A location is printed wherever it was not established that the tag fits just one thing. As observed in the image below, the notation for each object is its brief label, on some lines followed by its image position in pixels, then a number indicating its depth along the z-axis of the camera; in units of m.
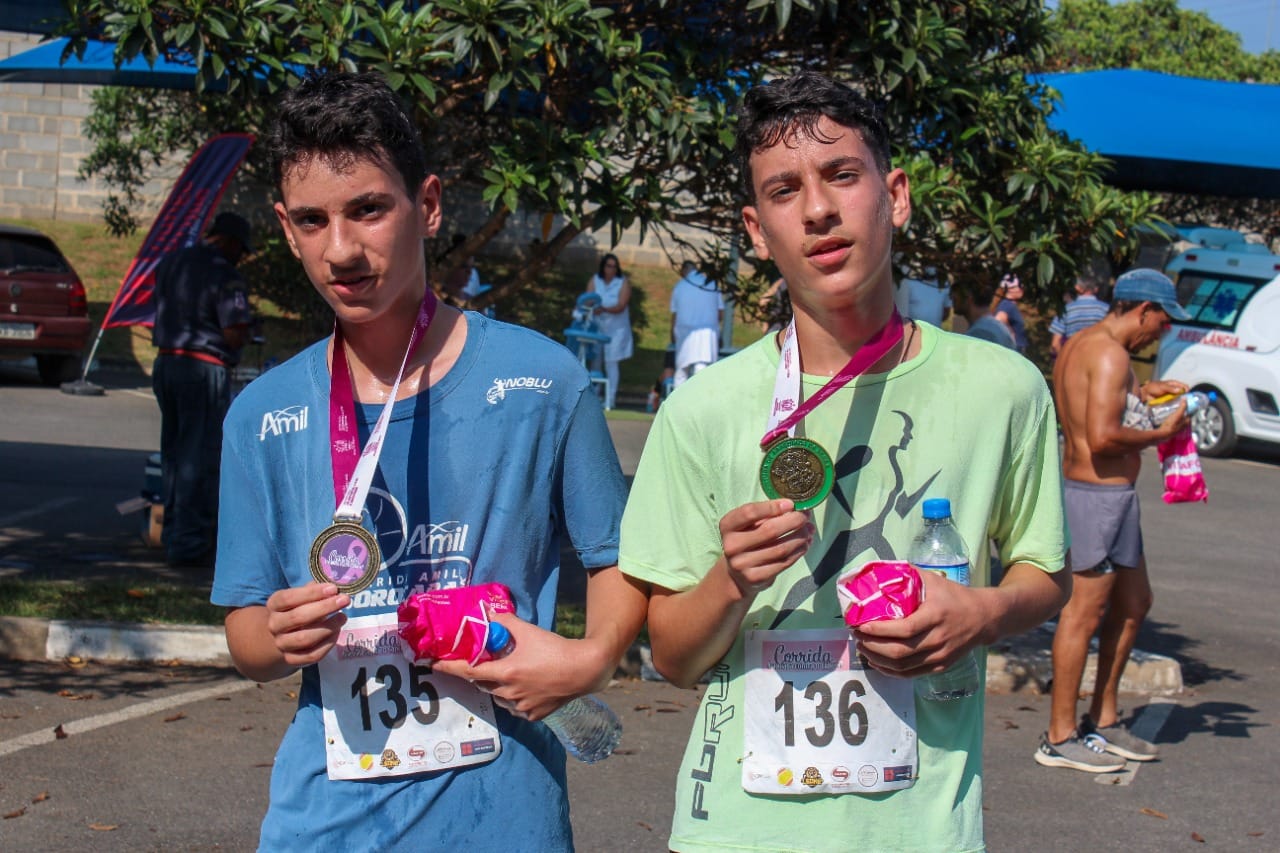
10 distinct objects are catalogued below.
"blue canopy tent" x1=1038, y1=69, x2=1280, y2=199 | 10.44
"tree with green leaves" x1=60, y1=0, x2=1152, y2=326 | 6.29
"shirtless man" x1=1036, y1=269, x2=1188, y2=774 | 6.63
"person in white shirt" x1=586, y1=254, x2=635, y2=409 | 19.80
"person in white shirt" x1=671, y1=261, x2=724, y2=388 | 17.20
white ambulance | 18.44
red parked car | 18.41
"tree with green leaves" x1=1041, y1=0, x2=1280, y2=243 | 34.34
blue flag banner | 9.41
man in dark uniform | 9.00
